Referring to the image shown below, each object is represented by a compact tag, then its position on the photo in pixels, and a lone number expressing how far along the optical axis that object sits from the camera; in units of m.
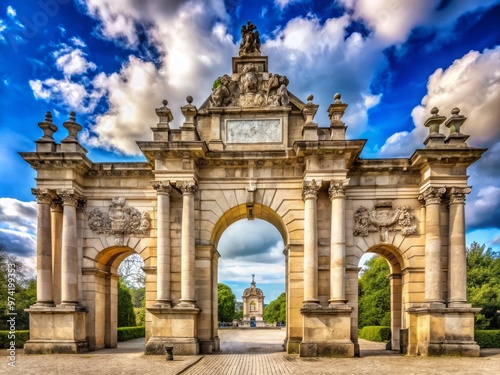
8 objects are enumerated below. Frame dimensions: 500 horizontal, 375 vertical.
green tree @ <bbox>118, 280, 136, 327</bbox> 33.09
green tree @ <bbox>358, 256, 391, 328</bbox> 36.25
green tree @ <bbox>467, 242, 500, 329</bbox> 28.09
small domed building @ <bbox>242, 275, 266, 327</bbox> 75.38
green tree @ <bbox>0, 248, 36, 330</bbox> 25.27
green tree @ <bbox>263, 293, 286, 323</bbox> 90.06
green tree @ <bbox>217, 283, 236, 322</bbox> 77.50
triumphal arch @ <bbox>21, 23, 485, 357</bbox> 17.22
